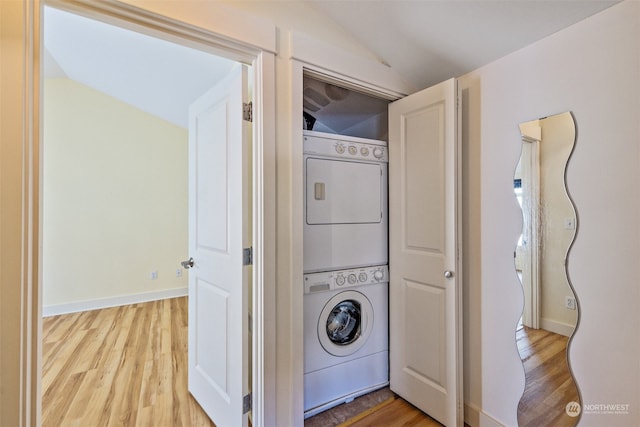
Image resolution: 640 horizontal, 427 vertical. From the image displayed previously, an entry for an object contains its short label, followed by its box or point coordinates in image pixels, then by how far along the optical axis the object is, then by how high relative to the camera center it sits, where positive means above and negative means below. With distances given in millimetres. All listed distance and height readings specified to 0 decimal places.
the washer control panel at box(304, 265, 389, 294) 1708 -401
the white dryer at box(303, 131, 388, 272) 1718 +81
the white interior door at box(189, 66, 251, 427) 1448 -191
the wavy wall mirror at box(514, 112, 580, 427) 1267 -274
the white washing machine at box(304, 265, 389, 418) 1729 -782
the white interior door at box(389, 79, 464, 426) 1545 -237
